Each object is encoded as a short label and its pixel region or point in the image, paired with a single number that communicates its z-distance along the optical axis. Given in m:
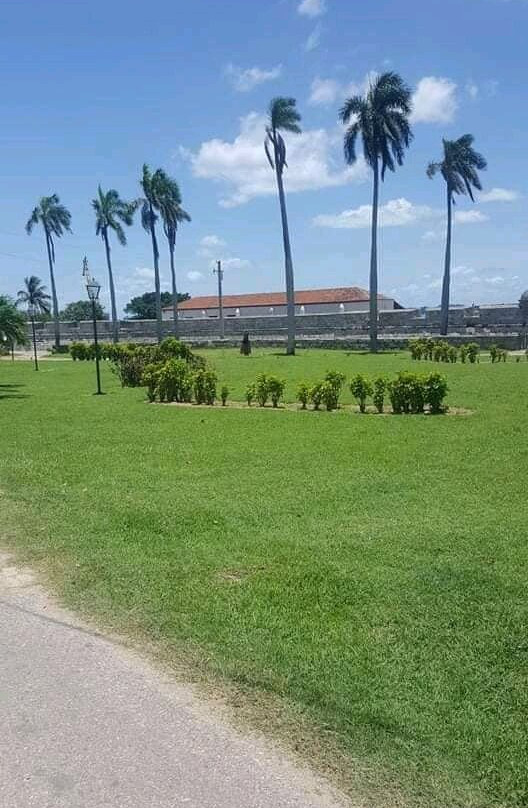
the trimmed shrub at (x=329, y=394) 12.23
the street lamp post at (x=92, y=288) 17.45
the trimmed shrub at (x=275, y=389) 13.04
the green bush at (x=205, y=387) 13.93
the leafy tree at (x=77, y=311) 85.68
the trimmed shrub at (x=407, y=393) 11.46
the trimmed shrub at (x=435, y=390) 11.40
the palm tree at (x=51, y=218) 53.28
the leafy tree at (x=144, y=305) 89.16
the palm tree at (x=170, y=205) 49.44
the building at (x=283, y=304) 67.69
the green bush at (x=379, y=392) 11.80
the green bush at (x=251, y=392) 13.28
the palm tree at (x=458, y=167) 41.78
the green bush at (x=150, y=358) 18.39
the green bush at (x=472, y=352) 26.14
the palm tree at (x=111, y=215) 51.12
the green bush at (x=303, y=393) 12.41
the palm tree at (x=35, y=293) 63.12
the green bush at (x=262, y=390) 13.12
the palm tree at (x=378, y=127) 36.75
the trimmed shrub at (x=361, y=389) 11.94
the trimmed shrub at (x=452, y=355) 26.34
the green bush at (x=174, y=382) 14.51
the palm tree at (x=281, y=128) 36.72
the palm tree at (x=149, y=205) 49.25
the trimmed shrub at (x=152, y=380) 14.81
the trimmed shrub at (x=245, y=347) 35.35
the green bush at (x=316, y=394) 12.30
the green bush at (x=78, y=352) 38.31
